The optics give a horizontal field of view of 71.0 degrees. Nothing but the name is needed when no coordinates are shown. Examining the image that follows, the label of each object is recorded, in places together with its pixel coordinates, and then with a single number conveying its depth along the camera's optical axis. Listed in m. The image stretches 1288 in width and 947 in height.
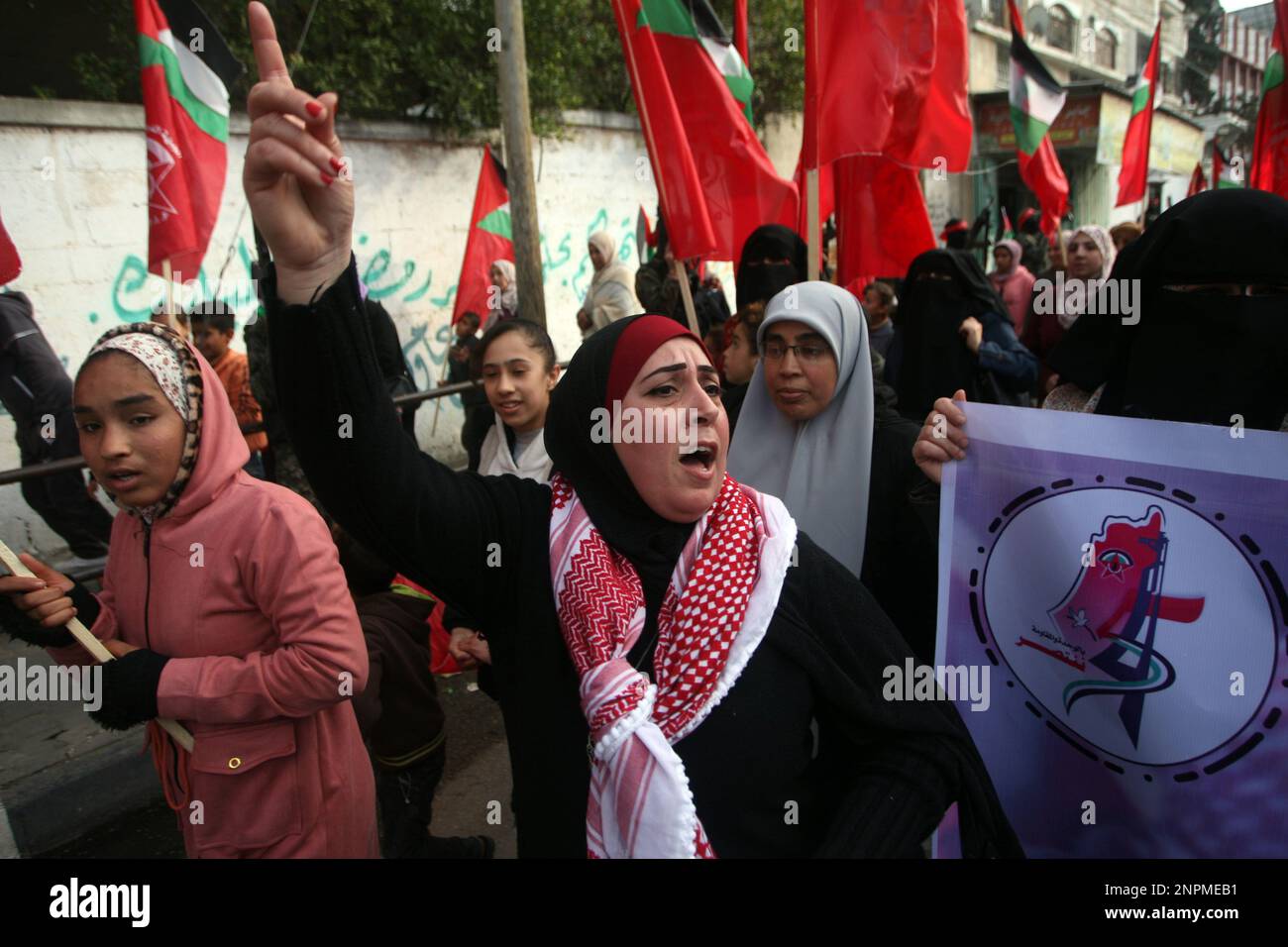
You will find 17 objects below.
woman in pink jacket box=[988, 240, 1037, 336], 8.33
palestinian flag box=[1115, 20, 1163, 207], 8.23
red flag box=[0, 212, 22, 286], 2.87
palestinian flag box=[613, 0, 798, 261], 4.10
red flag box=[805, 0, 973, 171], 3.93
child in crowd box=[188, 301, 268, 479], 4.64
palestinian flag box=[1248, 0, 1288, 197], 4.30
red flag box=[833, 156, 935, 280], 4.45
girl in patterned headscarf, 1.85
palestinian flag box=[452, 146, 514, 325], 7.48
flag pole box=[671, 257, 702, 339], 3.81
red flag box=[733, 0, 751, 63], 5.12
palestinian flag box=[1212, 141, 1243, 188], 10.10
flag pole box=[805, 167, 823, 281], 3.33
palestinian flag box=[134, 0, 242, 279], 4.37
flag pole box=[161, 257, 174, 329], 3.88
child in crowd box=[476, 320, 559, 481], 3.37
